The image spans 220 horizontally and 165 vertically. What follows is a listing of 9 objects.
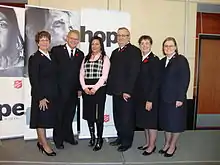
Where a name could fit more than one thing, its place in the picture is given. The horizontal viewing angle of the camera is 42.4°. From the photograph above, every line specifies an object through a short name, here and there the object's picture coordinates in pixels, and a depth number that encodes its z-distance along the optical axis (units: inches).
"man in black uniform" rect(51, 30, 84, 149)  140.1
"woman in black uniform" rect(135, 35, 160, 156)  131.7
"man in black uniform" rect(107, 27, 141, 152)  135.3
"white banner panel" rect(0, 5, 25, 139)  154.5
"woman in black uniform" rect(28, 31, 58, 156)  129.4
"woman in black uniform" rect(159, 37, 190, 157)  127.0
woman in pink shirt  139.2
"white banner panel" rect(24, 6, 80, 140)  153.9
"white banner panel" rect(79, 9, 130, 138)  158.6
